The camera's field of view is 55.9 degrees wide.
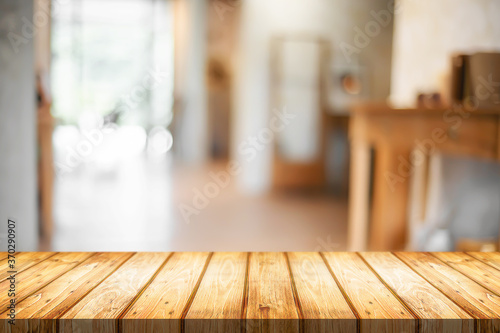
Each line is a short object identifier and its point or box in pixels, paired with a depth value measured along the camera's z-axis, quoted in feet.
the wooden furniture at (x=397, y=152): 5.62
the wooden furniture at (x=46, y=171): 9.12
